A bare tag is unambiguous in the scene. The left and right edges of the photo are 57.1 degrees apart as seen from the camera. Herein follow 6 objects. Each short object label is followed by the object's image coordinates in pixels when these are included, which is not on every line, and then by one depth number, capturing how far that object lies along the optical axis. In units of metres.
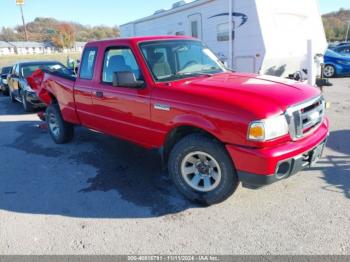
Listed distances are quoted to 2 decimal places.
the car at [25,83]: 9.73
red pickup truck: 3.23
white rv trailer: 8.40
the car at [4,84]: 14.49
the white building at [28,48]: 97.50
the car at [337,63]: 14.35
